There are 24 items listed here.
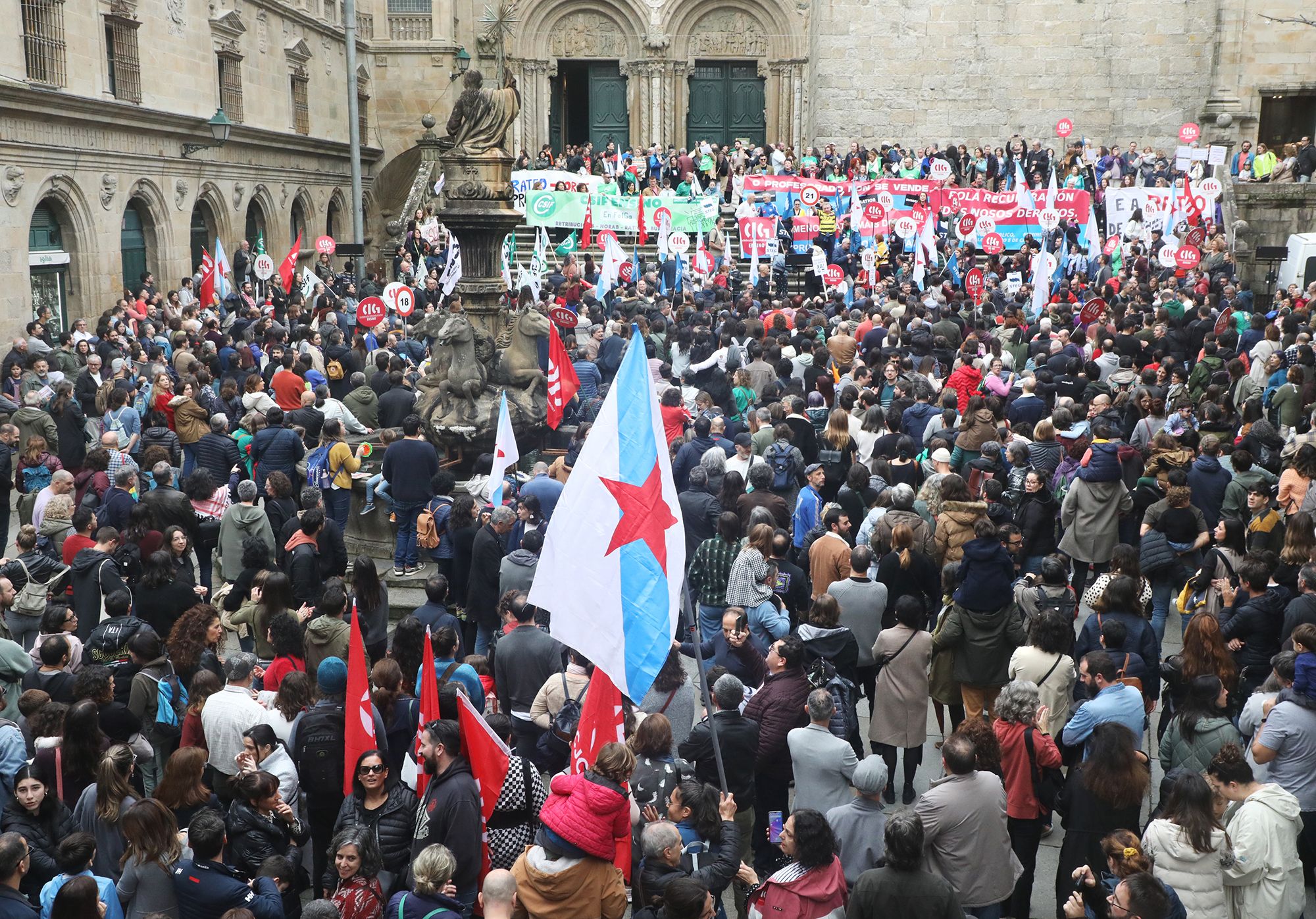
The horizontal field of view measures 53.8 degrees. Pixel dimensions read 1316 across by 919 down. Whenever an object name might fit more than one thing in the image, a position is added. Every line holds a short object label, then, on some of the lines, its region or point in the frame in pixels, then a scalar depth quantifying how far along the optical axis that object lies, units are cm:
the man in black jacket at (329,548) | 934
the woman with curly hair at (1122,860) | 506
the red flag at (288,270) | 2129
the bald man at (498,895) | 490
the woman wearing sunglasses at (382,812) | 582
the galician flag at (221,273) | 2044
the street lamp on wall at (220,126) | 2320
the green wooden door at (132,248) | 2367
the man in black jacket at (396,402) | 1287
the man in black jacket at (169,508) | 977
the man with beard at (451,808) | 561
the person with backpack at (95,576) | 837
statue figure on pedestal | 1370
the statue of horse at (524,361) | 1304
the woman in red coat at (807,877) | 524
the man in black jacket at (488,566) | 910
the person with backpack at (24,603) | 815
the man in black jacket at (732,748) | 633
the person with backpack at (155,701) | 683
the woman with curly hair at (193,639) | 740
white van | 1986
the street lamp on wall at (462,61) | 3381
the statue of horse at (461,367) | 1252
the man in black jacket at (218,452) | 1200
